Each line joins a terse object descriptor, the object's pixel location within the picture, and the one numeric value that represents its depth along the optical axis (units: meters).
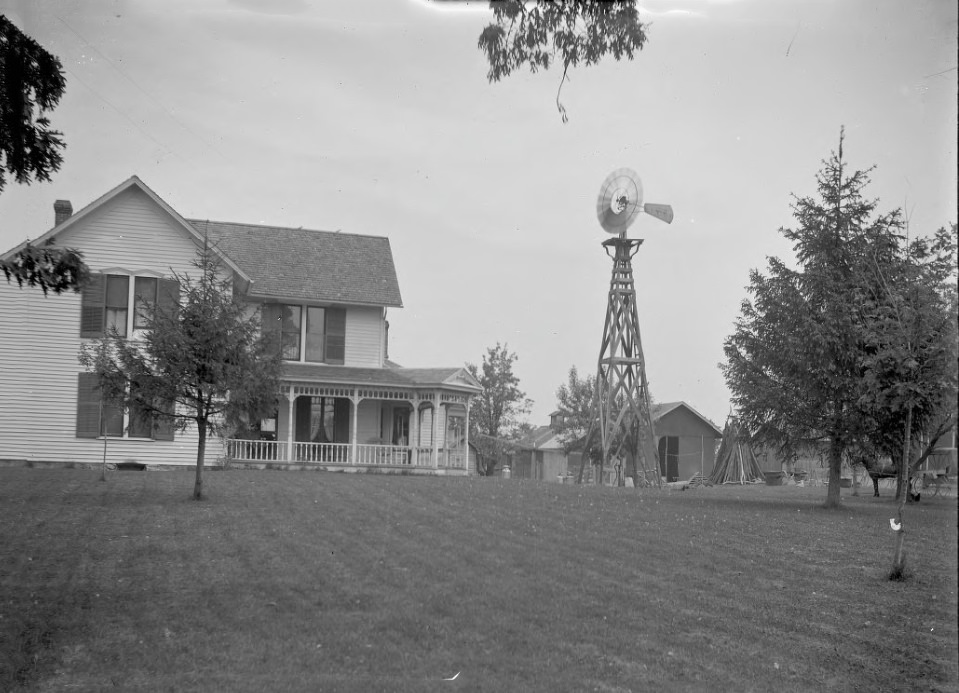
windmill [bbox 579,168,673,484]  25.20
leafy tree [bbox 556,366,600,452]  44.91
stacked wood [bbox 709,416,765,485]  35.38
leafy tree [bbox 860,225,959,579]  9.27
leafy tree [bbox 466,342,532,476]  43.44
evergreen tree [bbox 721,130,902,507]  16.73
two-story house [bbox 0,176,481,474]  21.86
